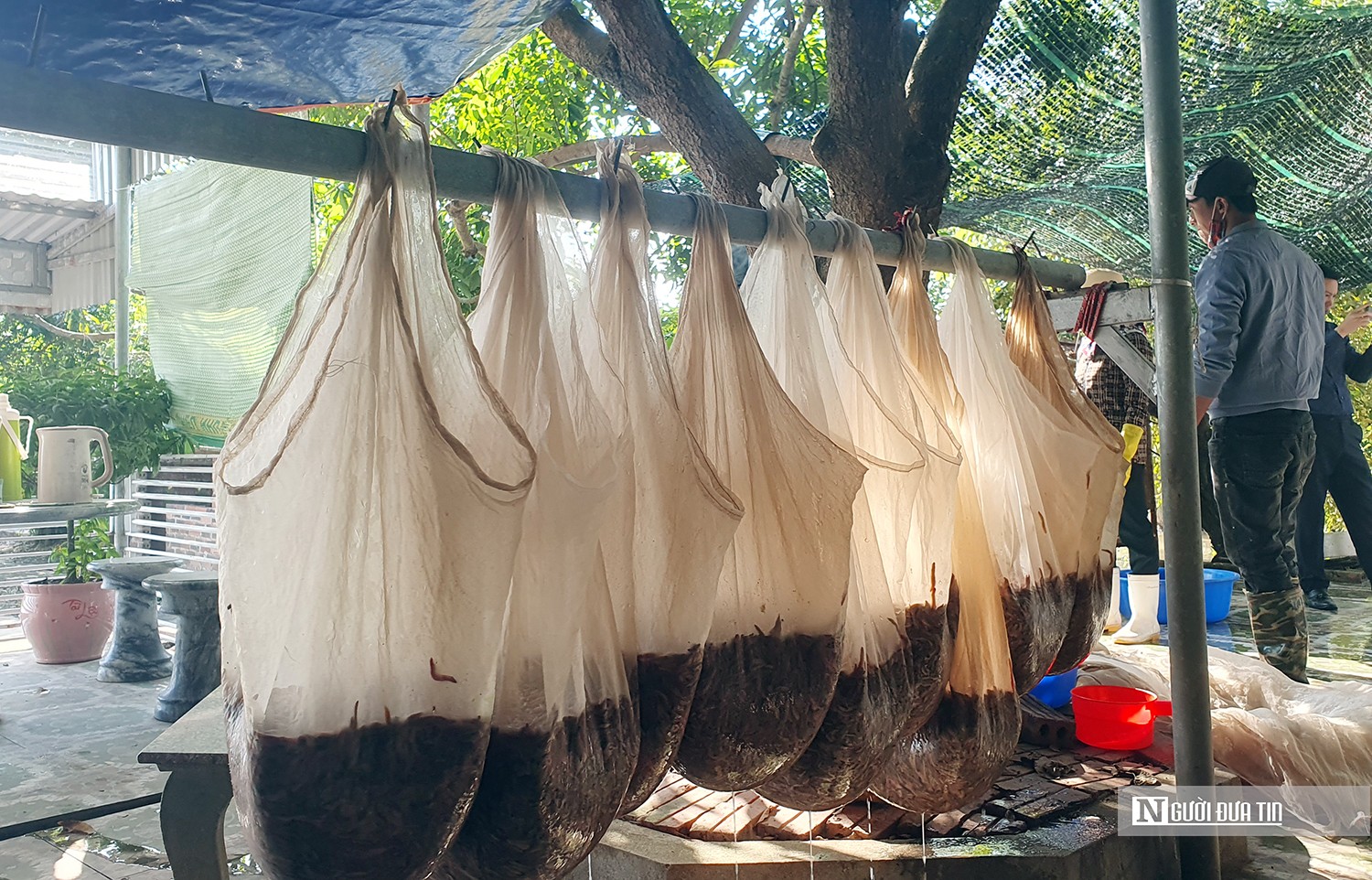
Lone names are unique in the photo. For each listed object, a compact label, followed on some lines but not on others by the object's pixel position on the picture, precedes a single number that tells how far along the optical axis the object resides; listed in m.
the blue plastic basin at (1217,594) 4.91
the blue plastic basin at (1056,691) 3.19
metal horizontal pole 0.92
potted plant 5.51
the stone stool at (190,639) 4.41
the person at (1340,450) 5.07
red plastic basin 2.78
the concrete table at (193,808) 1.73
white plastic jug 4.11
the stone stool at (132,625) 5.12
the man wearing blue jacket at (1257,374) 3.21
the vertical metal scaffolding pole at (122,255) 6.68
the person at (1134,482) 4.52
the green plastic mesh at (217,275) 5.12
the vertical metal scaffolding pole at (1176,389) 1.84
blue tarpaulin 1.48
